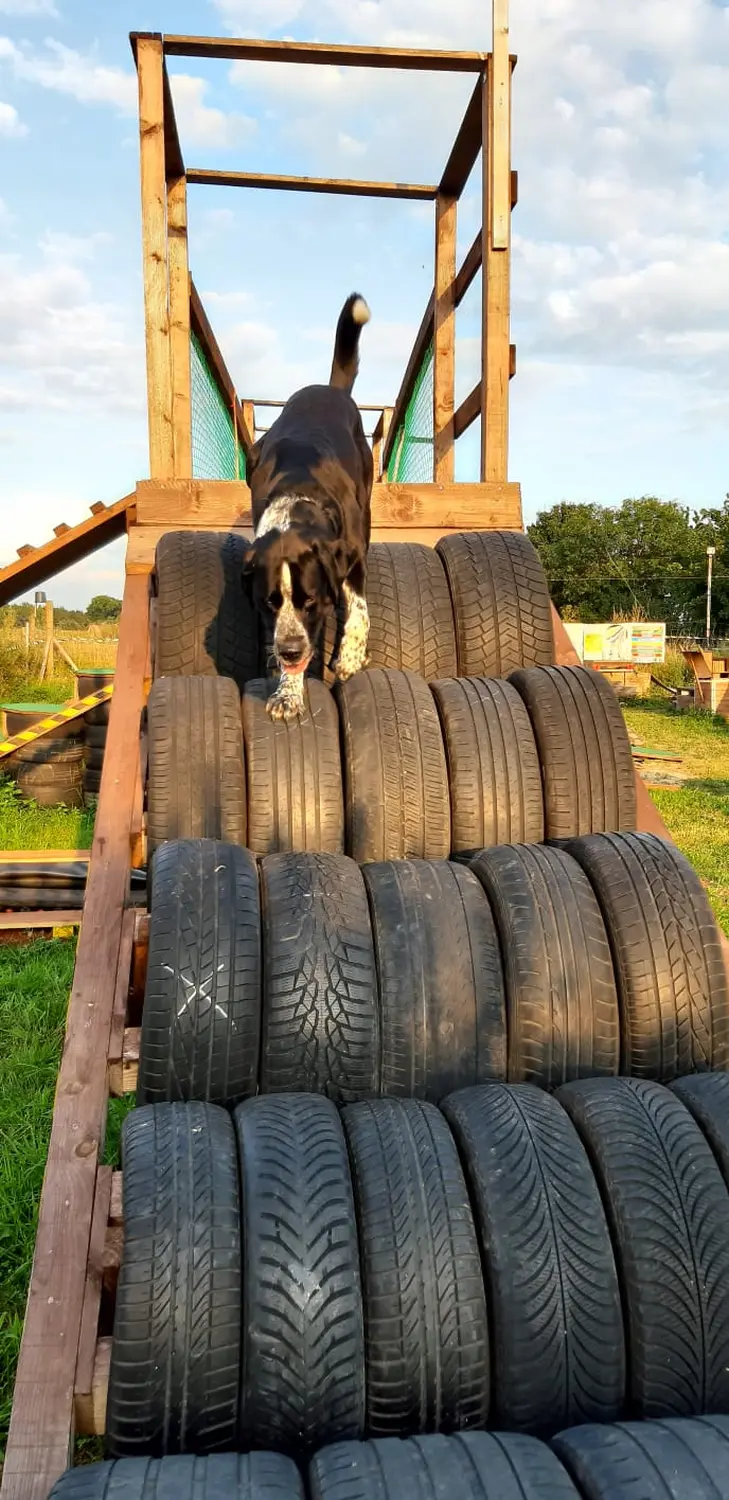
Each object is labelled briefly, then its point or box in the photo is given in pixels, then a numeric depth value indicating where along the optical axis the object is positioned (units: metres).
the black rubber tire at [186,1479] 1.55
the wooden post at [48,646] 20.61
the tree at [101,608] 80.91
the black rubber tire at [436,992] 2.71
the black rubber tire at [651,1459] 1.56
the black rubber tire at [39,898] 6.61
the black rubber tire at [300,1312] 1.87
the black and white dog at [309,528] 4.08
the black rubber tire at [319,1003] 2.65
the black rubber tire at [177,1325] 1.86
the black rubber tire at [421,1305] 1.94
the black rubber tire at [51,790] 9.34
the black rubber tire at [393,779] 3.62
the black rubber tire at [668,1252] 2.00
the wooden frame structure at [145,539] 1.97
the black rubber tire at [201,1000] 2.58
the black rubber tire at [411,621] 4.64
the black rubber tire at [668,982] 2.82
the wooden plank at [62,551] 6.61
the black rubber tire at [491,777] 3.77
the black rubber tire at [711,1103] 2.26
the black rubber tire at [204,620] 4.45
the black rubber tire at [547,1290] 1.98
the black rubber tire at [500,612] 4.67
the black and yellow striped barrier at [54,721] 8.85
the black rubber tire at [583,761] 3.84
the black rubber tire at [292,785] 3.58
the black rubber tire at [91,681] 11.59
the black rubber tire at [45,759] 9.29
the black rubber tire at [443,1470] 1.56
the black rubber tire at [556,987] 2.79
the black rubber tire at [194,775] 3.50
